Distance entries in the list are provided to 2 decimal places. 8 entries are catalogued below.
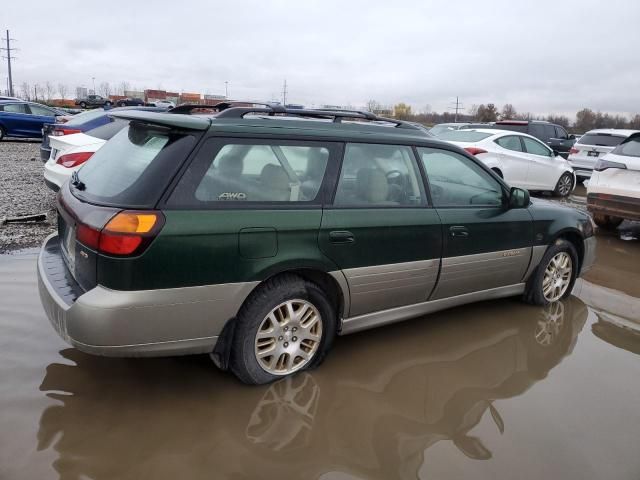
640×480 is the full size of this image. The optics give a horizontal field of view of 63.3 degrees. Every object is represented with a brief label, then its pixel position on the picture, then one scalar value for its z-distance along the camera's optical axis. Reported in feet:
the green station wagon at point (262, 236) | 8.81
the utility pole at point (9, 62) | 202.35
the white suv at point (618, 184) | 23.77
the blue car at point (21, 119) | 56.59
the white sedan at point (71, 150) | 21.57
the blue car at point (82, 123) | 24.58
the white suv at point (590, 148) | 40.93
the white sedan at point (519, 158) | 34.71
